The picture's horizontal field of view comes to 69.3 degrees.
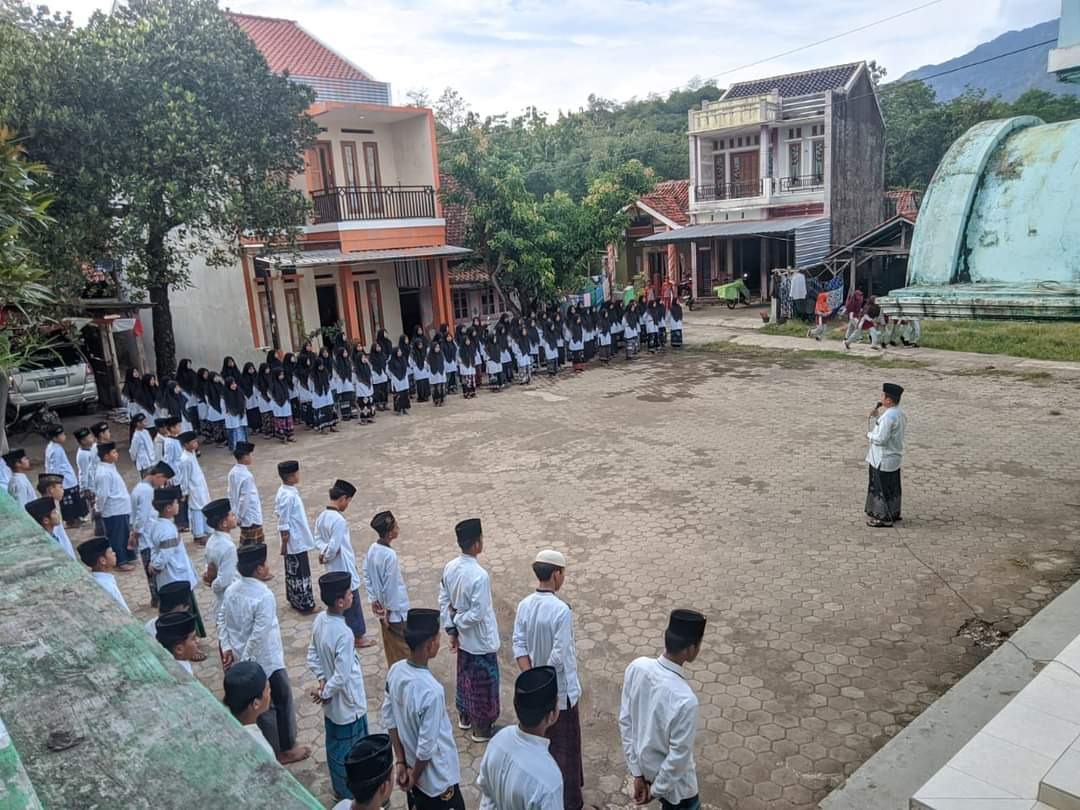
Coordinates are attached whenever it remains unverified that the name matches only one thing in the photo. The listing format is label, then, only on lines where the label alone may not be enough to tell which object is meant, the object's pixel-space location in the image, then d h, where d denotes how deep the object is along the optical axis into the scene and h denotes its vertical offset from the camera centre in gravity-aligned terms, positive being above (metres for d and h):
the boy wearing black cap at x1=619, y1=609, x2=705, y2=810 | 3.38 -1.98
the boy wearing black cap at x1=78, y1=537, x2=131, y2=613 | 5.07 -1.64
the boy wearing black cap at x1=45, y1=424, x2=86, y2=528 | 8.70 -1.96
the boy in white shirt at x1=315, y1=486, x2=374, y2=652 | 5.78 -1.85
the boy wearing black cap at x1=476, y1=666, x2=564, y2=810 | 2.98 -1.87
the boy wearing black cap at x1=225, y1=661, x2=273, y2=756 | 3.41 -1.73
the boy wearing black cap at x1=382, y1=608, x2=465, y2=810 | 3.61 -2.06
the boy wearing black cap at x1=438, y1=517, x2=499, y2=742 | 4.66 -2.08
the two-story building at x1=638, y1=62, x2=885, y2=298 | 24.02 +2.78
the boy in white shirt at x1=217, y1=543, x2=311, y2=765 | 4.61 -2.03
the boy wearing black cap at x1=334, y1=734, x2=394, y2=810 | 2.81 -1.75
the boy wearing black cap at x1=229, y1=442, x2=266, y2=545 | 7.17 -1.84
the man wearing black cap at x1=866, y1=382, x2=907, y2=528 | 7.31 -1.93
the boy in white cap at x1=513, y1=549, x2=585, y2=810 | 4.20 -2.02
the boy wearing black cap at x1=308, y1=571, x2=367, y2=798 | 4.21 -2.08
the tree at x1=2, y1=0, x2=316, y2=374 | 10.80 +2.38
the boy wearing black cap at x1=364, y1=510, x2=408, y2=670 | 5.25 -1.99
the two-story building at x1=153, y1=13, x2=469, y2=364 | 16.59 +0.86
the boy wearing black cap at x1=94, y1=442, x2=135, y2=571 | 7.73 -2.00
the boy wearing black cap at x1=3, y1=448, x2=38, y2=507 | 7.73 -1.65
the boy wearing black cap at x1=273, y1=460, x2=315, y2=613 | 6.38 -2.03
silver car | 13.58 -1.37
